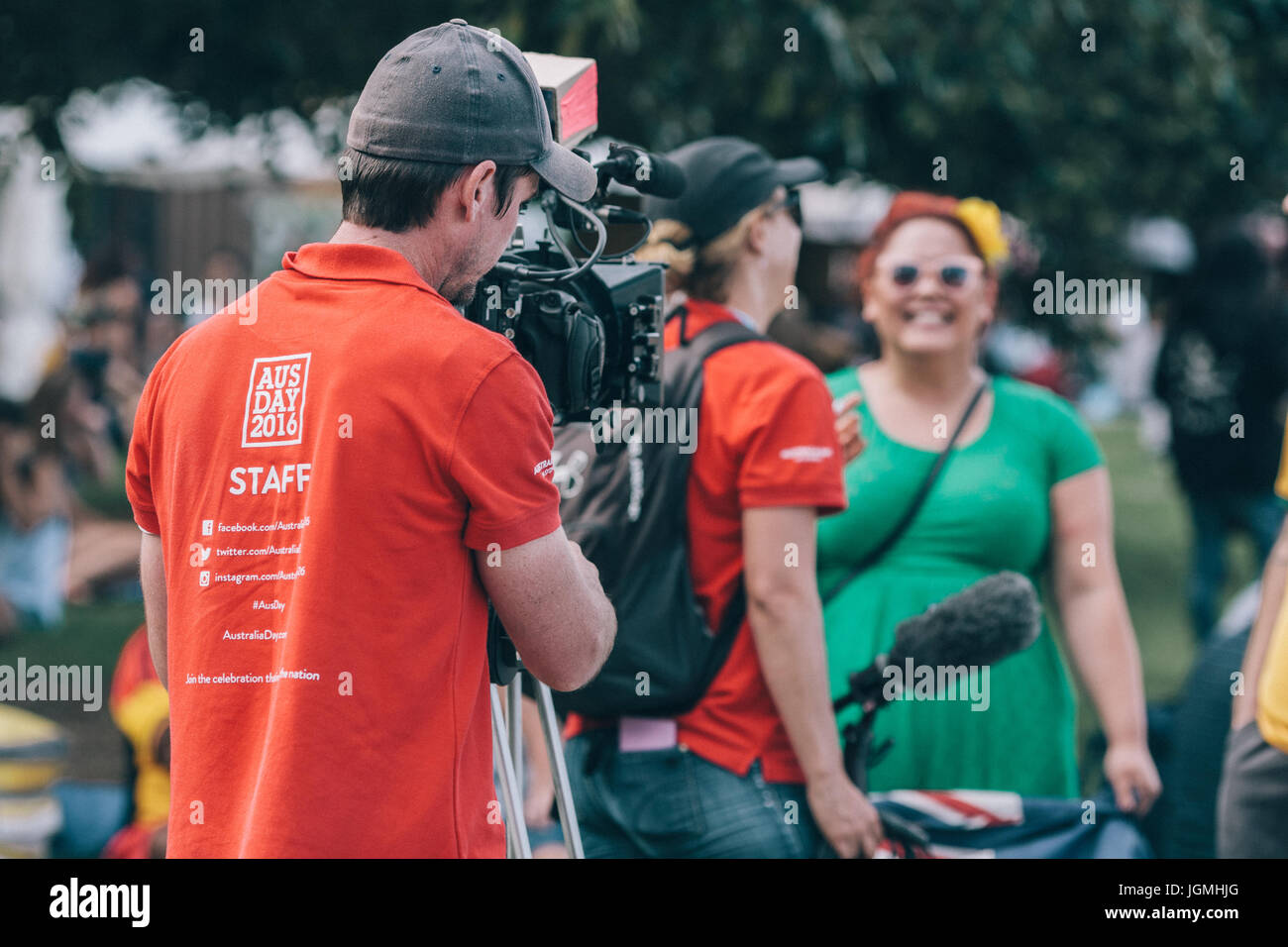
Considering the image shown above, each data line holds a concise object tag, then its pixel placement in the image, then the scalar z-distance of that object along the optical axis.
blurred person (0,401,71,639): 8.10
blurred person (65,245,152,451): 9.26
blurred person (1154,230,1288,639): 6.92
